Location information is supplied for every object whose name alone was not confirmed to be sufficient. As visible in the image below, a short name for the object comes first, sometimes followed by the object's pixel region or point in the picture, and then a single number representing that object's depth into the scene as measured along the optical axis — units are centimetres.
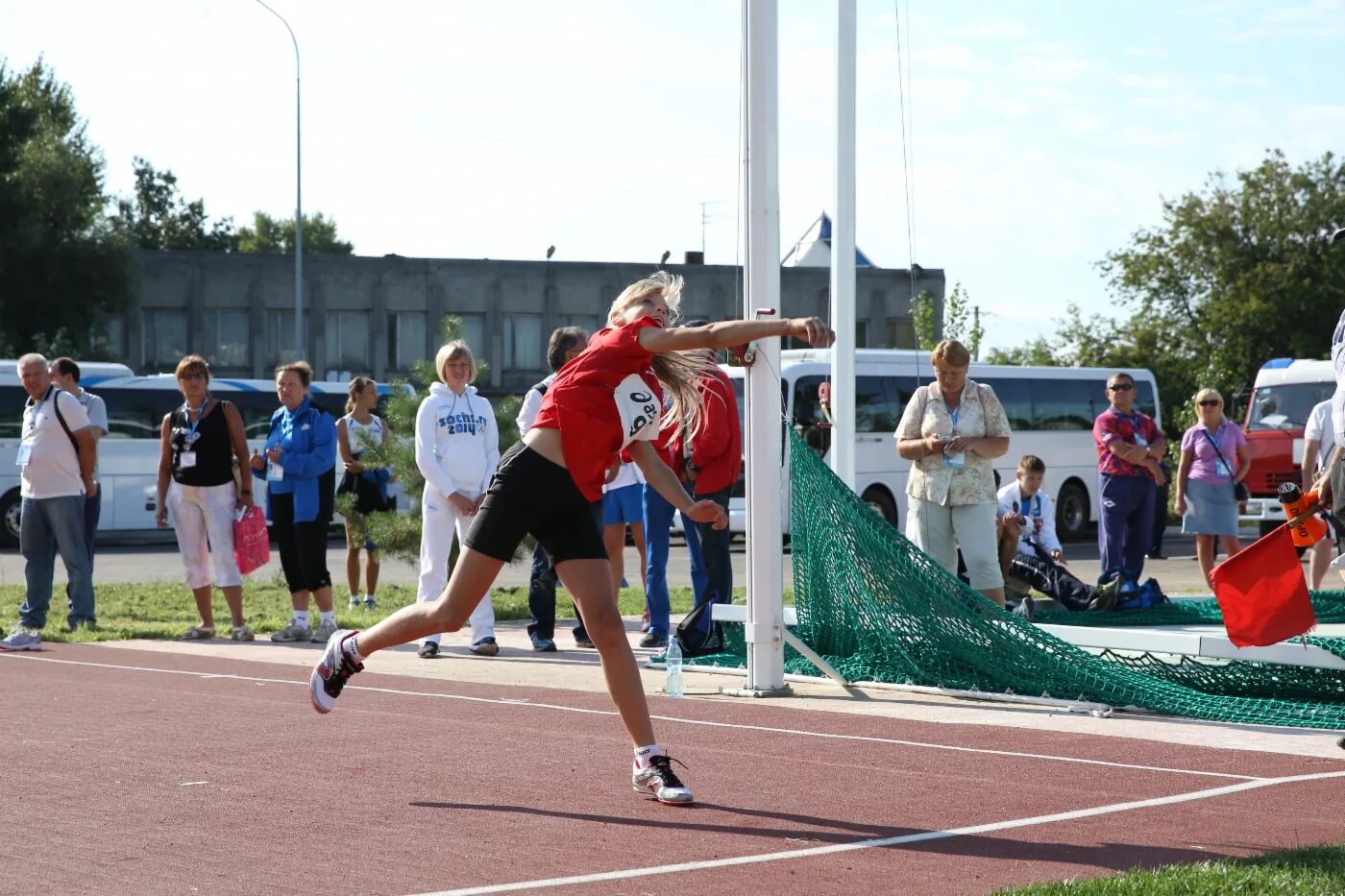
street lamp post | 4334
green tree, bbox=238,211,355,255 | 10825
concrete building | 5516
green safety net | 867
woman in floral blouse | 1051
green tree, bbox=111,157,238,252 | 9812
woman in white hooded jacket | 1129
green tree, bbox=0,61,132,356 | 4622
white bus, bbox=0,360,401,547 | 3019
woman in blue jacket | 1238
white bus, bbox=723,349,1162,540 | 2736
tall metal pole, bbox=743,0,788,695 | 912
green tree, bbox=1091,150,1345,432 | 5103
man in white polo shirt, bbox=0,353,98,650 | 1295
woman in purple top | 1606
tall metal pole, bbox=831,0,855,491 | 1198
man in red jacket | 1056
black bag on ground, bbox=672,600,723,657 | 1078
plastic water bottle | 924
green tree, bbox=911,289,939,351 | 4585
